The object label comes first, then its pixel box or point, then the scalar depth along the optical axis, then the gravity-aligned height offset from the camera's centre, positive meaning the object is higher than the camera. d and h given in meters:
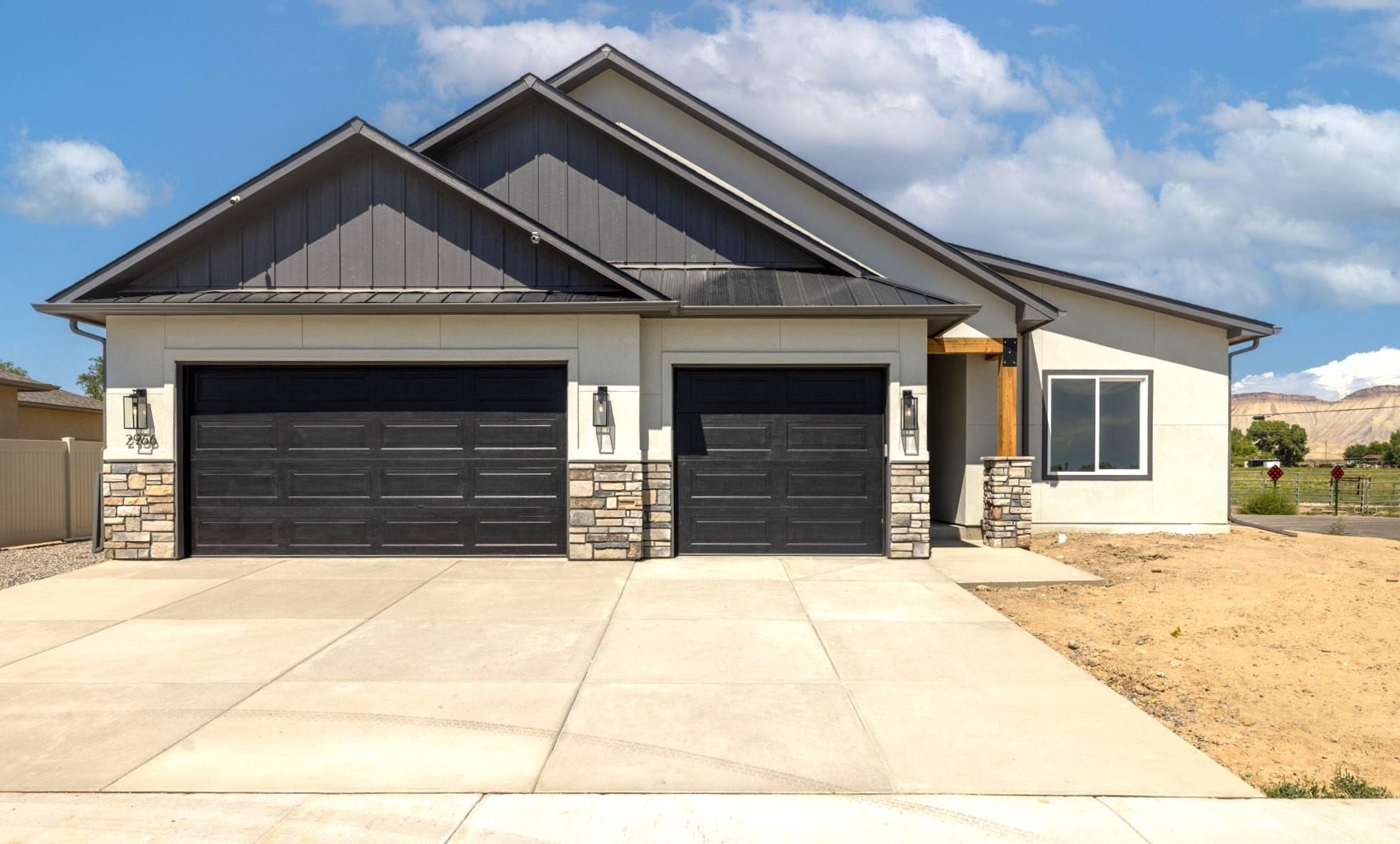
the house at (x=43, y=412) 20.97 +0.26
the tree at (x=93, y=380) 55.34 +2.67
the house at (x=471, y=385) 10.92 +0.47
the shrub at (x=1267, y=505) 20.14 -1.95
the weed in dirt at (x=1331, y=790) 4.51 -1.94
